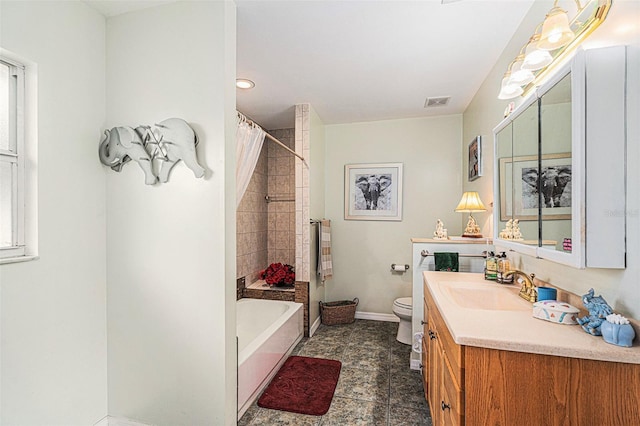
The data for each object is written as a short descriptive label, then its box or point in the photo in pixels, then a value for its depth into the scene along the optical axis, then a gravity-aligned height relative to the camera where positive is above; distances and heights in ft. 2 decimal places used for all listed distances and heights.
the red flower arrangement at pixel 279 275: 11.54 -2.52
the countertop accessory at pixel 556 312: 3.66 -1.27
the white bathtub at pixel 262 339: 6.55 -3.60
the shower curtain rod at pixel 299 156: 10.28 +1.89
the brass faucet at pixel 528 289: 4.76 -1.29
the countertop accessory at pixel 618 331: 2.90 -1.19
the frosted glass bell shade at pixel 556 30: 3.89 +2.36
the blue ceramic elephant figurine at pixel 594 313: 3.20 -1.11
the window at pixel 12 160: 4.55 +0.76
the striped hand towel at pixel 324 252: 11.22 -1.58
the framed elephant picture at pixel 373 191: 12.25 +0.79
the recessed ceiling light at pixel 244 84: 8.71 +3.77
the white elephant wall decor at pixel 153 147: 5.25 +1.15
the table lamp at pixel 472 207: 8.21 +0.09
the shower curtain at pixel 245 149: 6.90 +1.49
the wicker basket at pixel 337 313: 11.69 -4.04
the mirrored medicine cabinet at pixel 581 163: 3.31 +0.58
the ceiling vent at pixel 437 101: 9.93 +3.71
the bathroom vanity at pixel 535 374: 2.86 -1.66
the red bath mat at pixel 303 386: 6.68 -4.35
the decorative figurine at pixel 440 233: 8.95 -0.68
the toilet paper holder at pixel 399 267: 12.03 -2.29
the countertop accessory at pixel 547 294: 4.41 -1.23
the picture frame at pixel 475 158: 8.68 +1.58
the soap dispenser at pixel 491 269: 6.27 -1.24
